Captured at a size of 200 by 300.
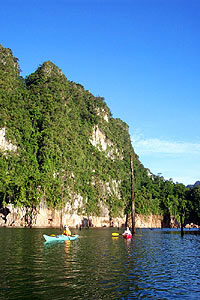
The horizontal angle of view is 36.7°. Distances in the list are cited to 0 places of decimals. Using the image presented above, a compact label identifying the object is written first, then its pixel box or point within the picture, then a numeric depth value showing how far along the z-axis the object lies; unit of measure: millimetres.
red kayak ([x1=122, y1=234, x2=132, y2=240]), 41781
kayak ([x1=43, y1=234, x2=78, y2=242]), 35144
